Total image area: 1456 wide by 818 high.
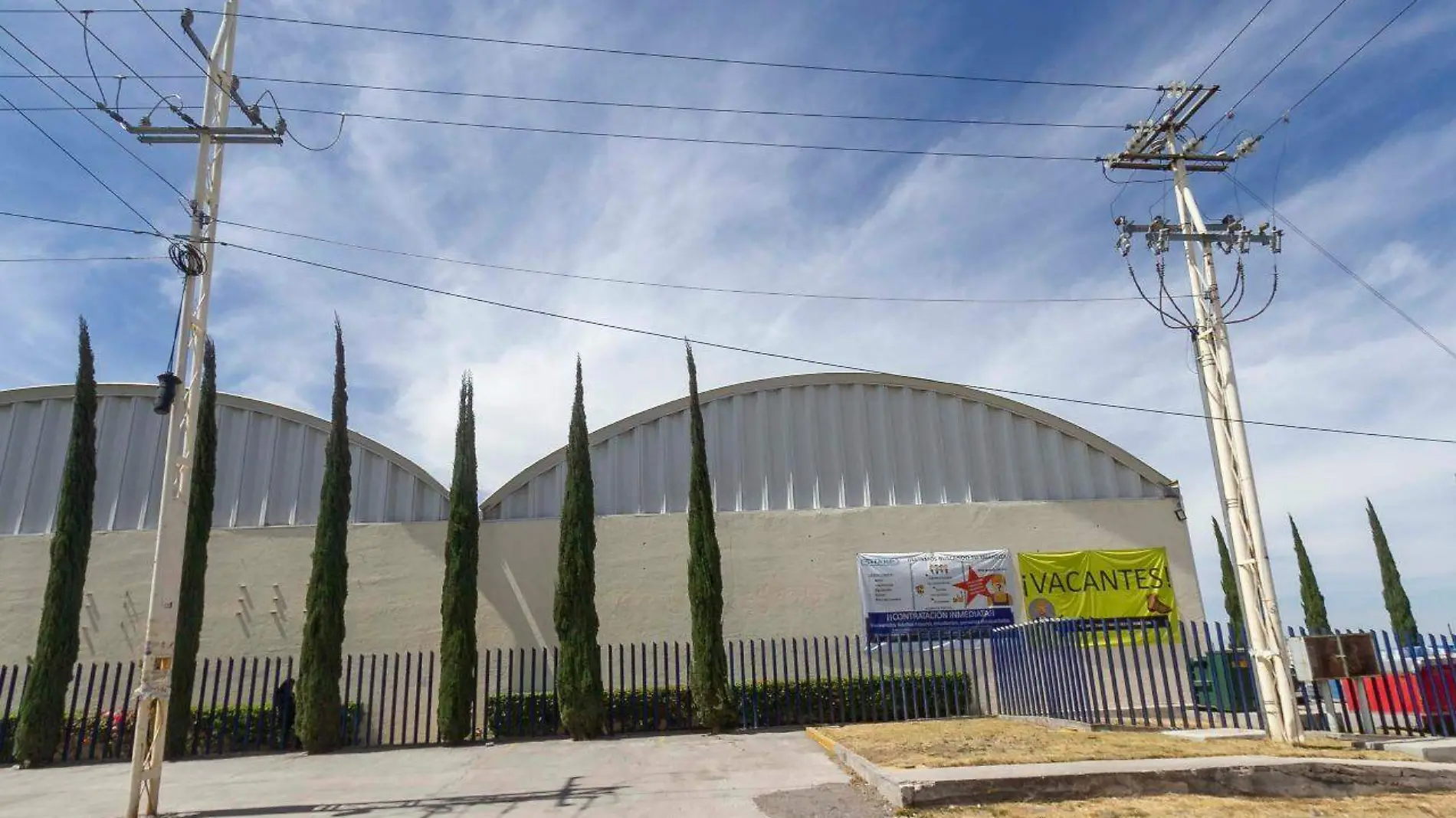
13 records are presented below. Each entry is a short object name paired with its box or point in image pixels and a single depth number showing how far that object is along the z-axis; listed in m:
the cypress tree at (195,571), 14.27
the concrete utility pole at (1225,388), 10.41
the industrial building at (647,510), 17.31
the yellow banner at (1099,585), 17.83
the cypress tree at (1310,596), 31.44
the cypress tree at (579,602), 15.27
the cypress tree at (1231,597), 31.27
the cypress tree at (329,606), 14.67
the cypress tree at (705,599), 15.60
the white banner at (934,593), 17.73
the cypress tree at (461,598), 15.28
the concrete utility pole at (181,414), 8.56
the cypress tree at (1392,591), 31.16
